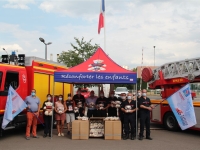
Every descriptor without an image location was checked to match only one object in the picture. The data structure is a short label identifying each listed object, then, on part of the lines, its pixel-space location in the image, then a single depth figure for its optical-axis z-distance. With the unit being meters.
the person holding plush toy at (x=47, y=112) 10.28
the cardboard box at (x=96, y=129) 10.21
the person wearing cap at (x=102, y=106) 10.99
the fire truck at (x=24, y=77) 9.60
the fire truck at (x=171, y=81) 11.41
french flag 16.80
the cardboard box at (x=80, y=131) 9.95
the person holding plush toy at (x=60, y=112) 10.47
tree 27.03
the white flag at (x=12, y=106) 9.12
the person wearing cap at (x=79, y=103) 11.15
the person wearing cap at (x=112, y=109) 11.09
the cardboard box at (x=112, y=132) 9.91
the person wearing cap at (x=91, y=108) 11.28
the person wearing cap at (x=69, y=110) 10.72
